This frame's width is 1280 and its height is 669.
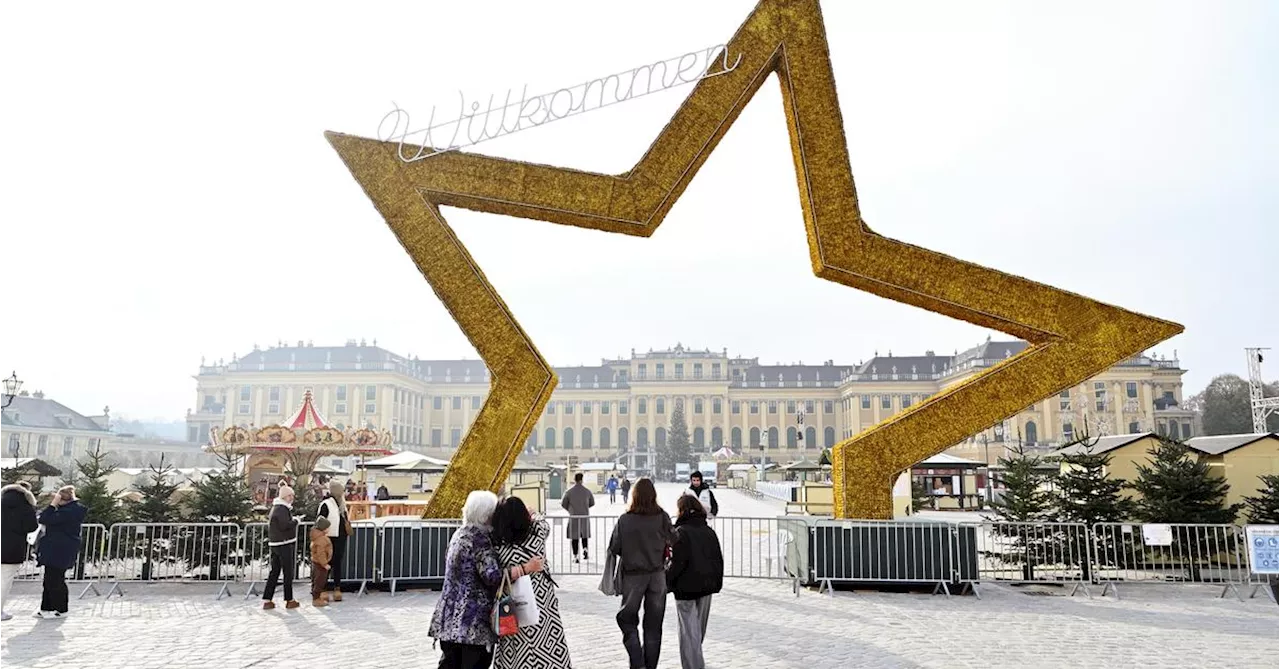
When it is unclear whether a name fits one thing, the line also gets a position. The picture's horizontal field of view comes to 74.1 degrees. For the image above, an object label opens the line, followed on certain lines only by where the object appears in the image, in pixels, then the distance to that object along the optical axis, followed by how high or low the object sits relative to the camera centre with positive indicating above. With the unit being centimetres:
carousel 2330 +62
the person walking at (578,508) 1304 -73
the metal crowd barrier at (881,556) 1001 -109
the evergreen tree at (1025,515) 1129 -78
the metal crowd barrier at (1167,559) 1127 -139
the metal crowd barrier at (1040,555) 1097 -125
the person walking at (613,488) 3442 -102
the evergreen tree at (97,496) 1240 -49
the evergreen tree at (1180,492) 1231 -43
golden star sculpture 988 +230
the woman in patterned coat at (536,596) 455 -74
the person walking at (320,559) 921 -103
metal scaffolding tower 3125 +261
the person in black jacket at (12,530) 840 -66
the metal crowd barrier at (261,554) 1084 -120
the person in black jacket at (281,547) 895 -88
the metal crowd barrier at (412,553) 991 -104
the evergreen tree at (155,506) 1208 -61
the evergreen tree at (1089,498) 1220 -50
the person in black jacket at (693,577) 581 -77
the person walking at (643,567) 583 -71
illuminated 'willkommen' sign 1004 +427
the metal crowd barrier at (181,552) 1082 -117
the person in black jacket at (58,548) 866 -86
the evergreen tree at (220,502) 1200 -54
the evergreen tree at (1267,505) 1217 -60
